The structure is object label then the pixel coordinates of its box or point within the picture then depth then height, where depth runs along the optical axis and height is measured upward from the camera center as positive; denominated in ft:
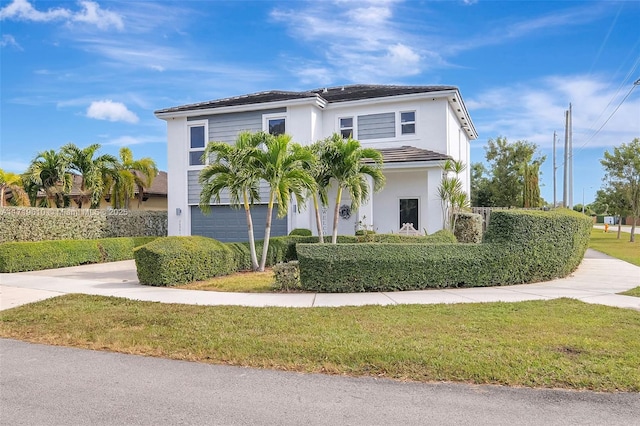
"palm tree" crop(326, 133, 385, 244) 42.96 +4.17
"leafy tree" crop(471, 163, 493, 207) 115.03 +5.29
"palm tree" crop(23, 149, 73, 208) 65.36 +4.87
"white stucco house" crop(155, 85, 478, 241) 57.88 +10.15
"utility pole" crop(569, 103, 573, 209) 85.81 +9.90
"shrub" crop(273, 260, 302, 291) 30.83 -4.74
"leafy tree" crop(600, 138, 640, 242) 91.71 +7.60
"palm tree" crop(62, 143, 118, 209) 67.97 +6.78
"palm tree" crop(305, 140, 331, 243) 43.16 +3.95
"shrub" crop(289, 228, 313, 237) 54.85 -2.90
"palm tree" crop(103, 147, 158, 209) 74.90 +5.66
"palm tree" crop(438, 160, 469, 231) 52.34 +1.50
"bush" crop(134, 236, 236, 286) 33.06 -4.02
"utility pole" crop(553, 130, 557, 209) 116.06 +10.68
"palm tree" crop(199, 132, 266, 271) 39.34 +3.43
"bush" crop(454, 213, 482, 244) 55.57 -2.42
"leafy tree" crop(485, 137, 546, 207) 107.24 +10.42
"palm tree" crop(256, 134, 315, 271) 38.83 +3.57
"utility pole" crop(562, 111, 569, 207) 84.69 +8.50
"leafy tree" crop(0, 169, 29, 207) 67.97 +3.52
